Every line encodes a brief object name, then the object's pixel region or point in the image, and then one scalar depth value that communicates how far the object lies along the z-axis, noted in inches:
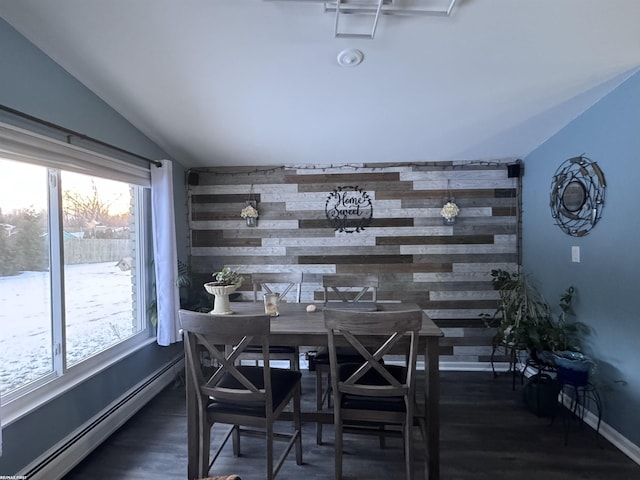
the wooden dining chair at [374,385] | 66.1
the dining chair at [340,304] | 97.7
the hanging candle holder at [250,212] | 144.8
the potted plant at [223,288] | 85.2
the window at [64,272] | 75.9
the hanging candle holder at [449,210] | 136.6
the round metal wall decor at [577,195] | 96.8
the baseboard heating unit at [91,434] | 76.6
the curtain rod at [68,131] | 69.5
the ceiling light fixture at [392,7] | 68.6
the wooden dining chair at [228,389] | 65.9
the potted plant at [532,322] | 103.0
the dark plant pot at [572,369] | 93.0
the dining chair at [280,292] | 106.3
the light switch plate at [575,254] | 104.9
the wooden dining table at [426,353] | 75.5
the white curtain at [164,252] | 118.6
